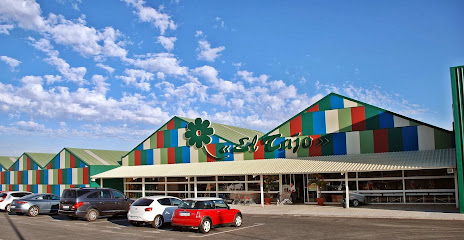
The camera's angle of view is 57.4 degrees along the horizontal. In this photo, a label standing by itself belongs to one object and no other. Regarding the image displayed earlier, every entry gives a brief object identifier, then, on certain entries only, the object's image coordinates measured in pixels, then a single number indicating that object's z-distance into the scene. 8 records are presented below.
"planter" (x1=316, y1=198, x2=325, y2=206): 26.23
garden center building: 24.05
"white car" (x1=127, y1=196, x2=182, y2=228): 16.92
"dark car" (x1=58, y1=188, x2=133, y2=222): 19.69
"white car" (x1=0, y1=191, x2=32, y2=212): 26.33
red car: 15.12
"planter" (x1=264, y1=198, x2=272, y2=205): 28.22
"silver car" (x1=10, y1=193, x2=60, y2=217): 23.11
